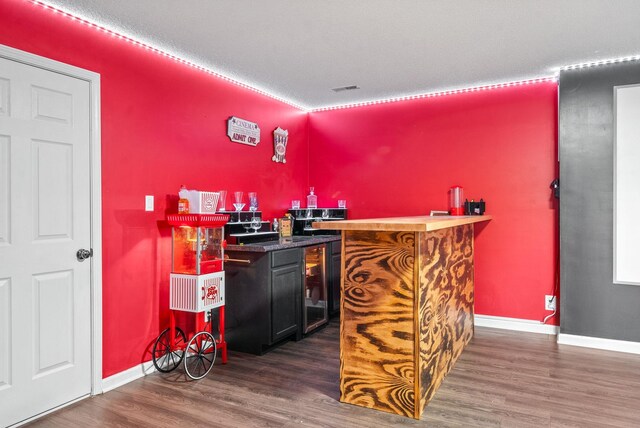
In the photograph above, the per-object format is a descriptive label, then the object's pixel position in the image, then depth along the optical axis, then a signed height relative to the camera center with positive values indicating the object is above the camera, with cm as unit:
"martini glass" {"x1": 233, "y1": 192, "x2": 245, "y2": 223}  423 +9
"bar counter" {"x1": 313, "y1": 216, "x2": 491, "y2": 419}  254 -65
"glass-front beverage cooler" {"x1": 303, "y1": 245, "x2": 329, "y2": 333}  431 -82
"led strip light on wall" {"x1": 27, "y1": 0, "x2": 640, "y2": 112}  297 +135
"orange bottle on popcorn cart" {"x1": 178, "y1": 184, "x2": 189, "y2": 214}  339 +7
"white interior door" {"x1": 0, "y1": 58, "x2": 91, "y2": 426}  251 -18
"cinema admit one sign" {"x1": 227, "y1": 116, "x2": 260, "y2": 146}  427 +84
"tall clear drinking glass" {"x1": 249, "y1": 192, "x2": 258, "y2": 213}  445 +9
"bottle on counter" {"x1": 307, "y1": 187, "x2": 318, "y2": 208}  561 +13
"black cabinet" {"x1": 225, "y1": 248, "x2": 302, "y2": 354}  370 -79
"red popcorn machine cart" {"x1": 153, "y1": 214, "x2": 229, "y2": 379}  324 -59
